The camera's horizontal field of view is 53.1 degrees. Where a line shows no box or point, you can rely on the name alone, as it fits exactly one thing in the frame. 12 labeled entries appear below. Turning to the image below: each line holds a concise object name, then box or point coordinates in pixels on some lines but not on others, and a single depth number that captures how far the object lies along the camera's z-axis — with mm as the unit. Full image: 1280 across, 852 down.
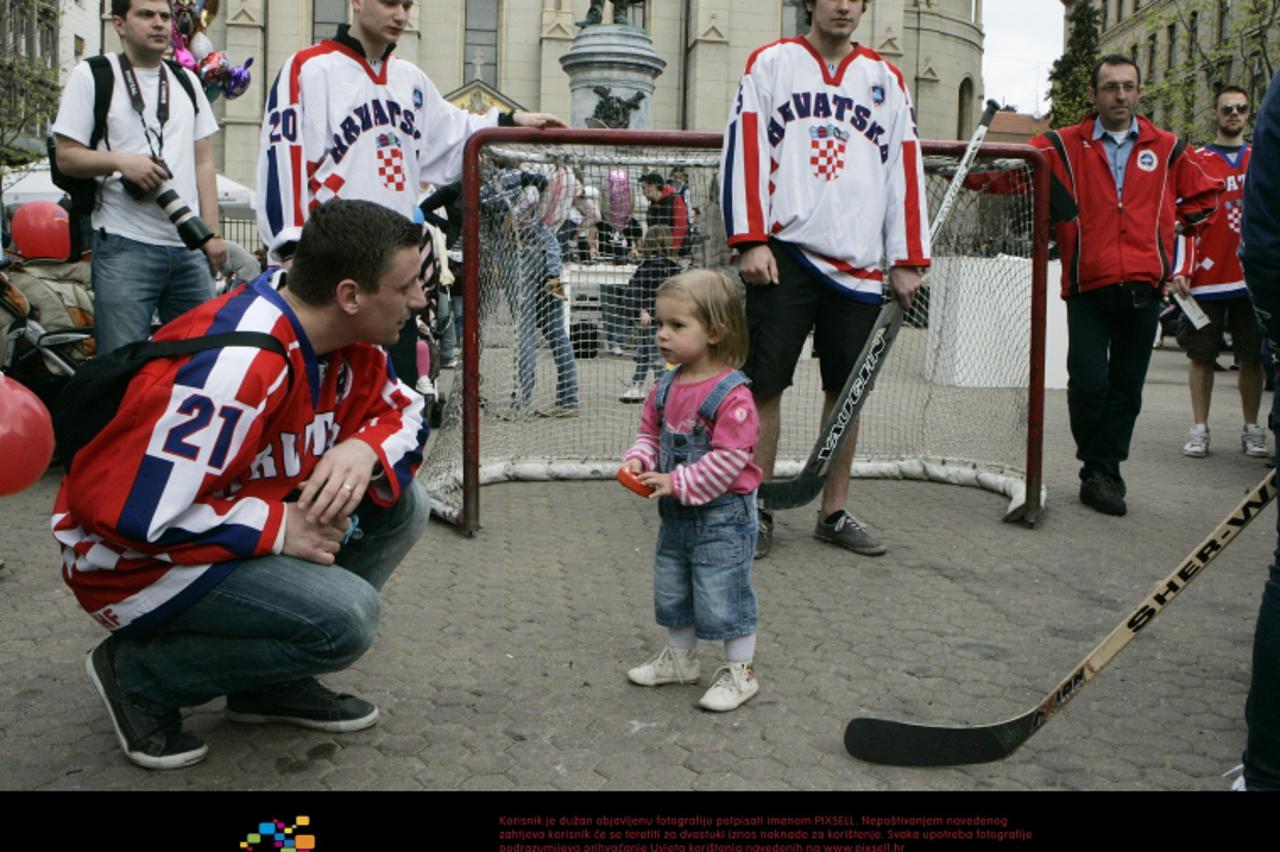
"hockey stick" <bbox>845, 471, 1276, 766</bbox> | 2783
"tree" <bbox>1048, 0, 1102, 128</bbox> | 54406
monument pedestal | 23703
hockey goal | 5773
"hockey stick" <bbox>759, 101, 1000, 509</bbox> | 4840
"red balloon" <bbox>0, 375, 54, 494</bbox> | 3762
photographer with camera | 5117
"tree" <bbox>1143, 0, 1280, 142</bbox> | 25094
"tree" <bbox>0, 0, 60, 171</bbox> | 23484
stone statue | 24983
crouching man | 2643
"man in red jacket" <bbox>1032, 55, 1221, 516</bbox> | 6082
